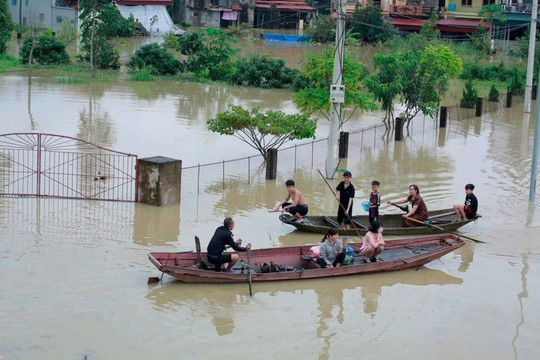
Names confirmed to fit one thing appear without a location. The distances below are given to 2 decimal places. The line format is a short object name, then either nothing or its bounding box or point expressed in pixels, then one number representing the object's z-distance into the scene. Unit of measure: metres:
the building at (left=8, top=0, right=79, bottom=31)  76.88
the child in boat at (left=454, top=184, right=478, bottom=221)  22.75
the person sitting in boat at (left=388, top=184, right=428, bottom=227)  22.20
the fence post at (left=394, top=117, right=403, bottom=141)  36.71
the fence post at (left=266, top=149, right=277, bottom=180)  27.98
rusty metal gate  25.05
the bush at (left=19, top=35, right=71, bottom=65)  56.47
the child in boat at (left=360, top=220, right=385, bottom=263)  19.09
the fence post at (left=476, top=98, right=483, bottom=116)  44.66
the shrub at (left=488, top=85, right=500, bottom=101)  48.75
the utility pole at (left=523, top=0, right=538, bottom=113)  41.91
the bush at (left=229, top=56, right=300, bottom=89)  52.78
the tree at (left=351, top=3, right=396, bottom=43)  80.38
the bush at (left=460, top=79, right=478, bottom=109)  46.97
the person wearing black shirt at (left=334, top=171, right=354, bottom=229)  22.19
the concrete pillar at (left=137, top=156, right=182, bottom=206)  23.67
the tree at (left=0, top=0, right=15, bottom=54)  59.47
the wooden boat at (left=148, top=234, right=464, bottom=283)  17.59
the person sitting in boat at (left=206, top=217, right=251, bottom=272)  17.56
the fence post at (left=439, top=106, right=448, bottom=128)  40.44
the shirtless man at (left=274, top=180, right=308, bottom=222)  22.28
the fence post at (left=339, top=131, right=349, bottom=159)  32.28
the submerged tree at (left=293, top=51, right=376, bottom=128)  33.81
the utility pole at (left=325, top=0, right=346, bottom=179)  27.48
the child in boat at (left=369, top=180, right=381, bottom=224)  21.89
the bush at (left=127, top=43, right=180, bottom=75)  54.81
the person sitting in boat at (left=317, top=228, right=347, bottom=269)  18.56
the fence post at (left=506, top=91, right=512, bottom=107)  49.61
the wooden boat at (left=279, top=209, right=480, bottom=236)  21.78
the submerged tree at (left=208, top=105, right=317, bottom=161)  29.08
